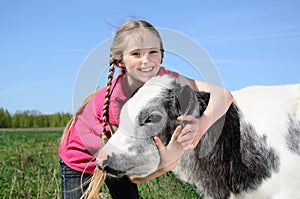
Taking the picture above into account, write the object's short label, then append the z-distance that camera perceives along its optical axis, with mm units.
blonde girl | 3170
